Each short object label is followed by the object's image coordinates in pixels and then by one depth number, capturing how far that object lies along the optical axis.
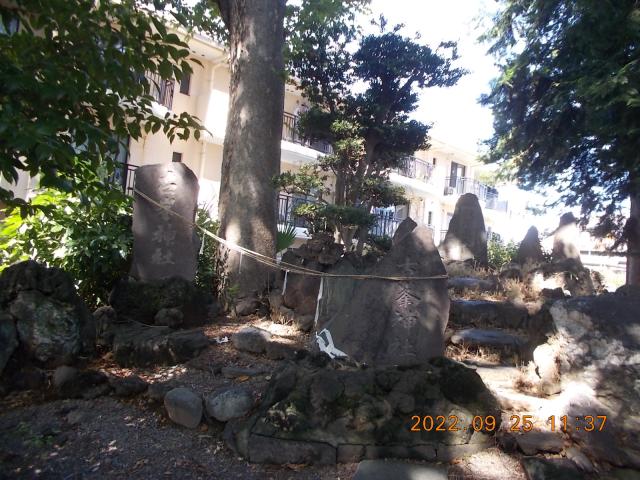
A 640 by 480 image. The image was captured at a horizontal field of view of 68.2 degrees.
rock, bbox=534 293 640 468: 3.07
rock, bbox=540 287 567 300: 7.14
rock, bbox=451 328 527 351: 5.27
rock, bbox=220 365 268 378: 4.21
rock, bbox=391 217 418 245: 7.73
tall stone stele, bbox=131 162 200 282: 5.65
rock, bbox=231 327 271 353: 4.82
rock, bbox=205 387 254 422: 3.47
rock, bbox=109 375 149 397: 3.93
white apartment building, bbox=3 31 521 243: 12.97
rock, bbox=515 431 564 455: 3.07
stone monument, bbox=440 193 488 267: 11.16
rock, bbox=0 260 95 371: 4.14
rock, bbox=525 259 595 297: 8.29
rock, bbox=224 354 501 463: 3.14
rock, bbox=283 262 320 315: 6.04
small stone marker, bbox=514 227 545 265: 10.80
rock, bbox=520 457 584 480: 2.79
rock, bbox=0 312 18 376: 3.95
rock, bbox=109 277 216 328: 5.30
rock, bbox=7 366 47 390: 3.99
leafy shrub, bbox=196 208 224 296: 6.79
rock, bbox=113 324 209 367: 4.53
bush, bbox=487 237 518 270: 14.24
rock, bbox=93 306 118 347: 4.85
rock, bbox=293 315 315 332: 5.70
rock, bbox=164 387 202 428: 3.55
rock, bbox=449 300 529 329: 6.21
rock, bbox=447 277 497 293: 7.91
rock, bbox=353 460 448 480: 2.90
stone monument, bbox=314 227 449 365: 4.23
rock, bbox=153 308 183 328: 5.25
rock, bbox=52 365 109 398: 3.94
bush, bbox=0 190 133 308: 5.65
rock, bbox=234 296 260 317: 6.34
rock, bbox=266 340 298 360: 4.67
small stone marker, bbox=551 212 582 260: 10.28
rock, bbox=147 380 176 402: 3.81
